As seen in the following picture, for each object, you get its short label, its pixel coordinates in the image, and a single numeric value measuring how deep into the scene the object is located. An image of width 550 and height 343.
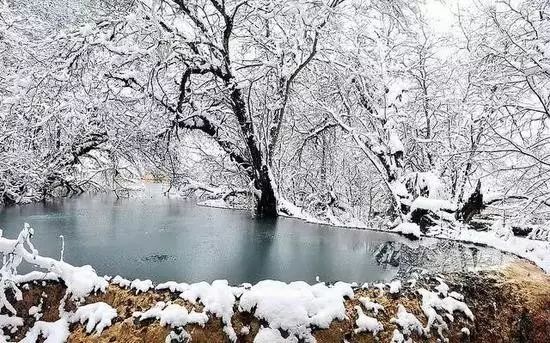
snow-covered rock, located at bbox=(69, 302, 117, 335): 2.89
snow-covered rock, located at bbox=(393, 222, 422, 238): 5.76
